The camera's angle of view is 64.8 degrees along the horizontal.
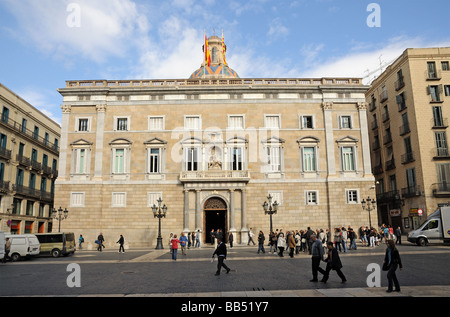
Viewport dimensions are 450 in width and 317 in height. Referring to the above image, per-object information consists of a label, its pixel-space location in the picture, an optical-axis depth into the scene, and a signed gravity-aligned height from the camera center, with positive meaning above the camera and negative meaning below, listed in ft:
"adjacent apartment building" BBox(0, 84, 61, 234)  127.13 +23.07
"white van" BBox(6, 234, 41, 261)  80.28 -4.98
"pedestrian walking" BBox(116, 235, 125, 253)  92.87 -4.93
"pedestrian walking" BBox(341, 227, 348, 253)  80.28 -4.52
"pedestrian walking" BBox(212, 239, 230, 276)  47.91 -4.25
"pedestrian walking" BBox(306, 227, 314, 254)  78.81 -4.06
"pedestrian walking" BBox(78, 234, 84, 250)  108.06 -5.24
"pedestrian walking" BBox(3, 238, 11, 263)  77.66 -5.04
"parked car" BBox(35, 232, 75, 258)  87.76 -4.88
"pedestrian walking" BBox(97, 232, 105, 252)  101.04 -4.76
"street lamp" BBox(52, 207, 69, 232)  105.91 +3.08
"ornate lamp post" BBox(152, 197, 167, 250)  100.42 +1.77
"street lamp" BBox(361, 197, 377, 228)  104.81 +4.63
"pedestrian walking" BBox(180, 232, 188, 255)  80.42 -4.45
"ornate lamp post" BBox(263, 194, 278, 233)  85.96 +3.81
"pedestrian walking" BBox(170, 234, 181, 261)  69.84 -4.81
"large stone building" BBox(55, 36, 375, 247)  112.98 +21.69
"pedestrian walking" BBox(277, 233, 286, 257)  72.95 -4.74
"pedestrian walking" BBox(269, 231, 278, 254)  81.29 -4.28
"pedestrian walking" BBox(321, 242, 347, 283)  39.73 -4.70
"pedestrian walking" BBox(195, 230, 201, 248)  104.87 -5.30
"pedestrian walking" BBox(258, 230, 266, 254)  82.17 -4.83
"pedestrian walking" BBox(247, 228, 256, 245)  107.34 -4.46
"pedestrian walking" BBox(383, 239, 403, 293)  34.22 -4.27
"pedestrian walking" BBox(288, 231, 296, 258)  70.85 -4.46
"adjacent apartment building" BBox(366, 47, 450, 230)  122.83 +30.20
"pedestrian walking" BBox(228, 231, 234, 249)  101.41 -4.75
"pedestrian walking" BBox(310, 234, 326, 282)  41.47 -4.23
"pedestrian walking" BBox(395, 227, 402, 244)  100.95 -5.18
